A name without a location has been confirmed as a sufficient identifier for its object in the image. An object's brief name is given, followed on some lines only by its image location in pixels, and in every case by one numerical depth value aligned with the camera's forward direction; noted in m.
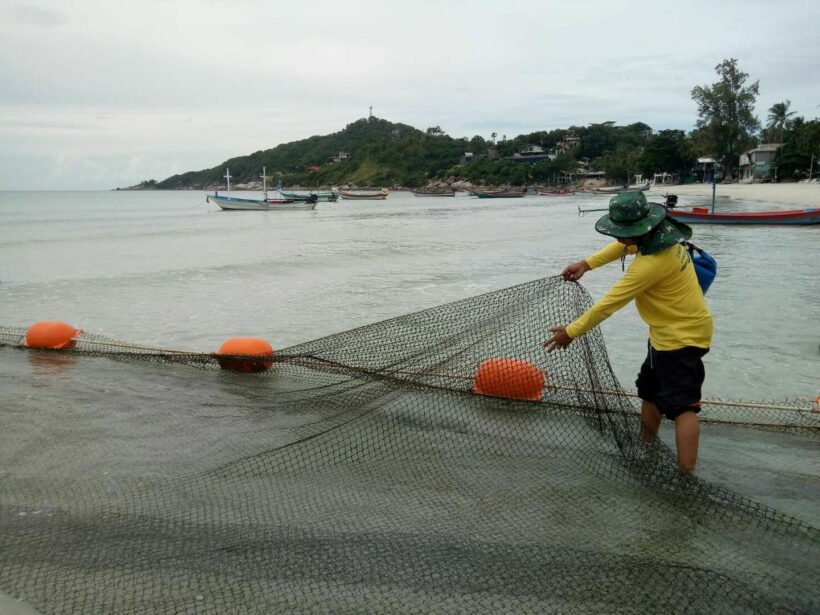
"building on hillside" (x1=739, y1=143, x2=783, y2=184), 81.54
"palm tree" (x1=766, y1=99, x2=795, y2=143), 97.25
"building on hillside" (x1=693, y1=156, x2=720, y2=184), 98.00
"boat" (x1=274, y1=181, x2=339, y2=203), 68.34
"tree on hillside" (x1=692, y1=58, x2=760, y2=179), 80.56
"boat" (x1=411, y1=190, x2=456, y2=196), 124.98
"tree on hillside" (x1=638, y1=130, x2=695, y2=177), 99.19
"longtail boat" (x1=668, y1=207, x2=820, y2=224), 29.06
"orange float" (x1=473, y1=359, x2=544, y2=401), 5.30
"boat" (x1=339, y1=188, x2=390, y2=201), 95.69
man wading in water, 3.45
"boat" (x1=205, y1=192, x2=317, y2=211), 65.62
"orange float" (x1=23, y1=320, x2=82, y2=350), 7.37
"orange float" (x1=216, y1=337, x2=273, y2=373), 6.22
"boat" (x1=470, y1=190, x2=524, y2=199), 110.75
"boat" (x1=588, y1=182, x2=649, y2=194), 99.56
